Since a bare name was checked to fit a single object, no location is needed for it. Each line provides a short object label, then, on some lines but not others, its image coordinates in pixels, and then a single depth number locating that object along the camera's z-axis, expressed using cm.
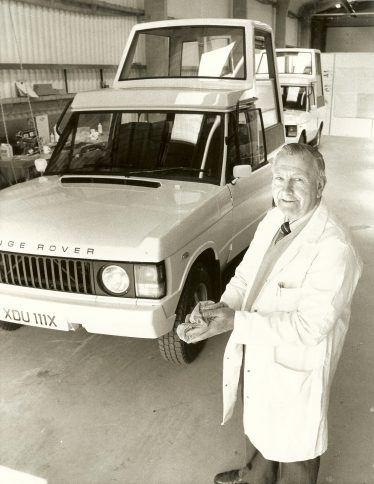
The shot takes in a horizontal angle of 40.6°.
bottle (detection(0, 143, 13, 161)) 705
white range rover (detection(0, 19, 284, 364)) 291
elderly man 169
